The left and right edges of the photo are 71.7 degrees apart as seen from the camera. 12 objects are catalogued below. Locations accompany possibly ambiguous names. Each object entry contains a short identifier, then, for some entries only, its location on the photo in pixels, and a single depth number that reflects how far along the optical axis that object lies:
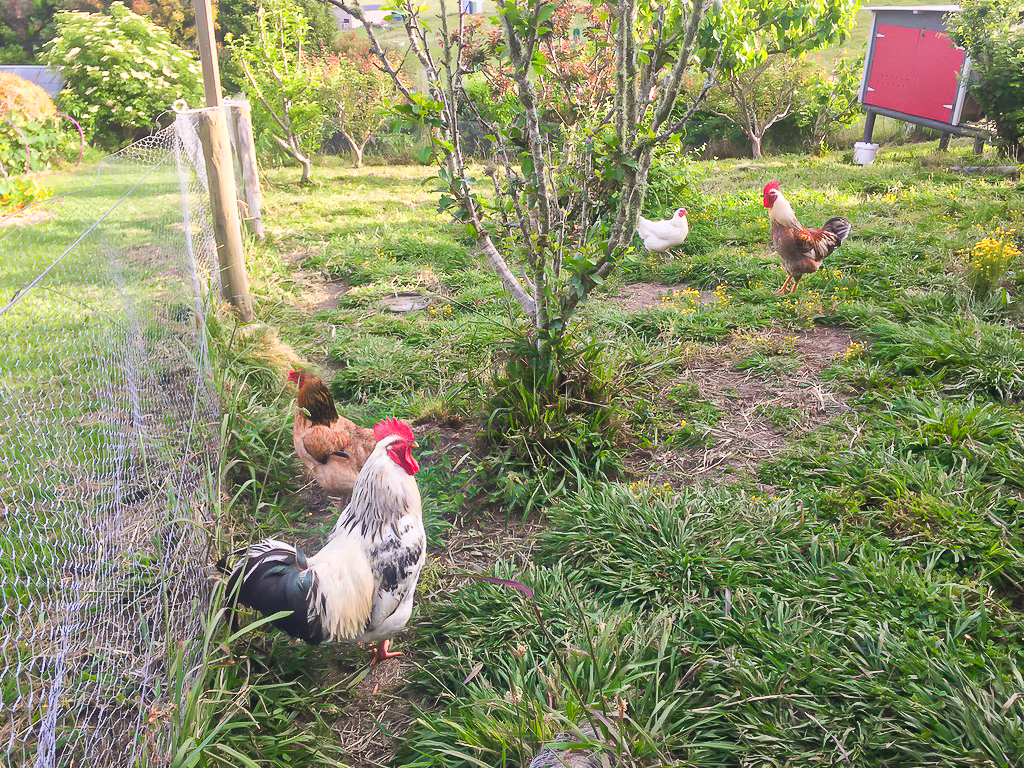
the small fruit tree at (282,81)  11.54
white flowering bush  14.30
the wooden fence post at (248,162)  7.57
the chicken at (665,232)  6.48
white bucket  11.17
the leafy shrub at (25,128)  9.54
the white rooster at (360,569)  2.34
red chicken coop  10.27
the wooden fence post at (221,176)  4.75
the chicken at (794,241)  5.35
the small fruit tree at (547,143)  3.07
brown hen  3.37
